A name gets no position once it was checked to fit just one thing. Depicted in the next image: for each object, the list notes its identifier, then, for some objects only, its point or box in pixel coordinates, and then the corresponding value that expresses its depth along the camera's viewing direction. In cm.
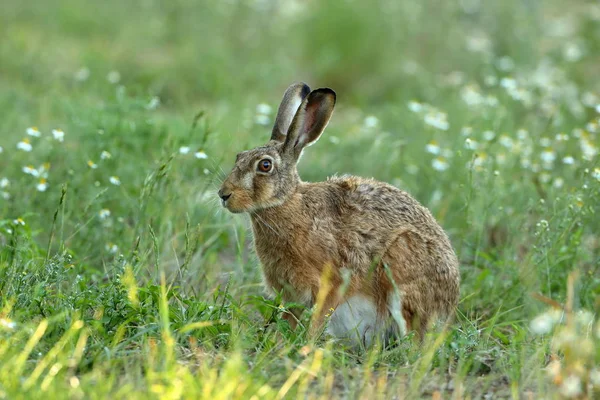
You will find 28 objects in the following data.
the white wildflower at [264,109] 1326
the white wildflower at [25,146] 1026
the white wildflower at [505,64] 1758
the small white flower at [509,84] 1435
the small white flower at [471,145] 1025
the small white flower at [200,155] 999
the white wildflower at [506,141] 1314
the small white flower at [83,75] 1475
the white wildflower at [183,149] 1000
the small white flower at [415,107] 1376
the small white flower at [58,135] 1023
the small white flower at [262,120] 1314
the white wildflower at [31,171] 984
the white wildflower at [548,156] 1221
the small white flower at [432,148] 1220
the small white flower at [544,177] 1217
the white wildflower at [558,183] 1173
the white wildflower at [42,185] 994
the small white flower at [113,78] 1344
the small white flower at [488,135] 1313
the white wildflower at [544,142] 1304
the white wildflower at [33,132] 1023
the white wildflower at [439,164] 1220
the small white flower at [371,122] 1397
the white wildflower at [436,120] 1327
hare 865
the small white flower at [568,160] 1087
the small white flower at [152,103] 1079
